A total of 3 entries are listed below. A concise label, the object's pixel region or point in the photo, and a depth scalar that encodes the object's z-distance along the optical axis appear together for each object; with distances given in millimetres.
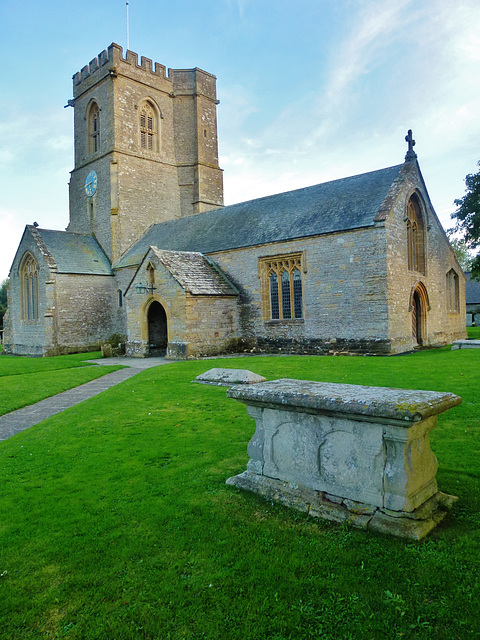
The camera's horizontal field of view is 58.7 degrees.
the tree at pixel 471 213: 28694
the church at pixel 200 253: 19188
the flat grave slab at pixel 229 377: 11742
